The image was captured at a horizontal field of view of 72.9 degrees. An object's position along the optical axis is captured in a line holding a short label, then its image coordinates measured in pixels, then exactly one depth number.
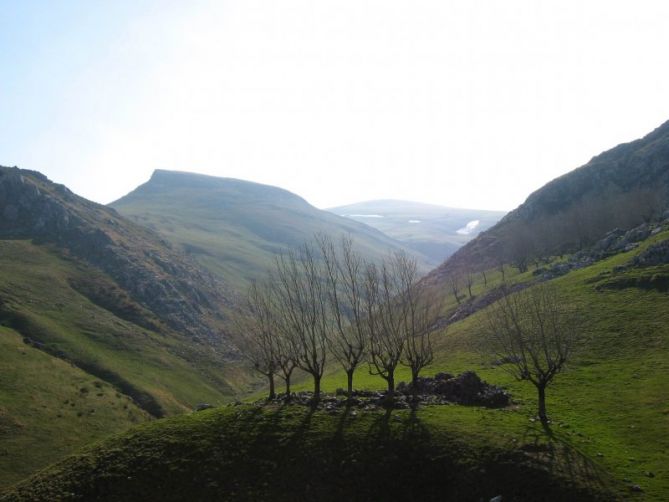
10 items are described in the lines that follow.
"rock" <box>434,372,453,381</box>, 46.38
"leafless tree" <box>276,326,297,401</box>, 47.62
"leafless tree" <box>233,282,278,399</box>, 49.56
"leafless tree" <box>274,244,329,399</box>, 45.03
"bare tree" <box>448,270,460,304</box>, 126.79
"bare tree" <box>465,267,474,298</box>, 120.07
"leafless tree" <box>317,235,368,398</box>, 43.28
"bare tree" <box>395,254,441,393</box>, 43.00
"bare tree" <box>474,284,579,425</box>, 35.78
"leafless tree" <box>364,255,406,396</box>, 42.44
